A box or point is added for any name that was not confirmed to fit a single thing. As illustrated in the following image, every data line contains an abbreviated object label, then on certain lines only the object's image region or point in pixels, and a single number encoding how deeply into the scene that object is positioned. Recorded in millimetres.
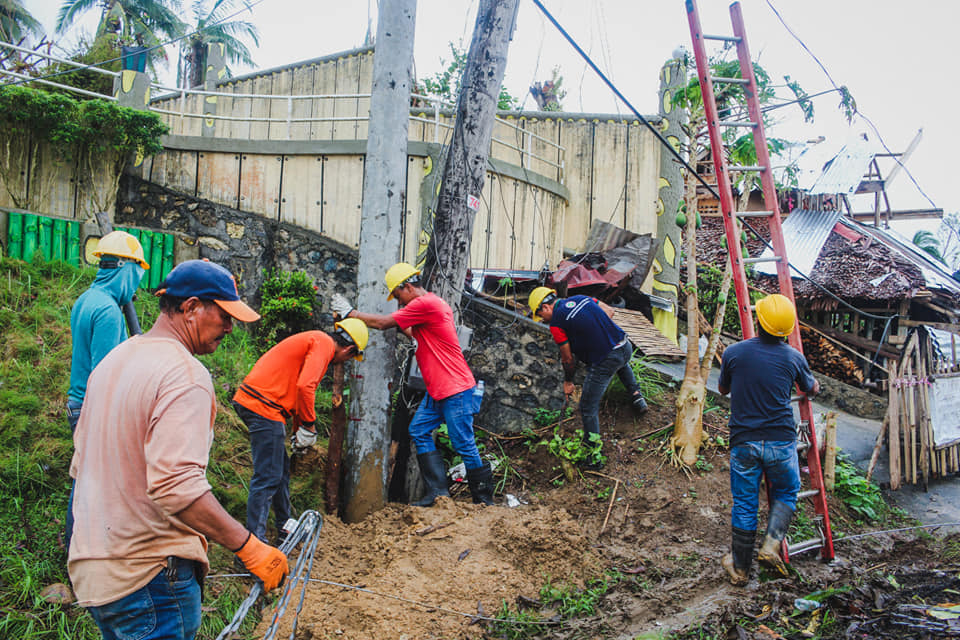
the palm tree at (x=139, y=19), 22023
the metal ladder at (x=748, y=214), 4559
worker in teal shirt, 3482
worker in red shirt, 4812
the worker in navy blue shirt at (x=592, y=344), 5770
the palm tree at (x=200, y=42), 22766
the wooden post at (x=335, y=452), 4910
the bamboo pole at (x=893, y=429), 7125
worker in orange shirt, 4172
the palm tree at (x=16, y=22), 21672
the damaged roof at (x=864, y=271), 10898
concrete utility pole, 4738
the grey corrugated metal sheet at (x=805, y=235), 12852
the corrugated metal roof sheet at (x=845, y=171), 14812
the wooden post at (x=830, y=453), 5828
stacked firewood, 11227
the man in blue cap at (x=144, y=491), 1804
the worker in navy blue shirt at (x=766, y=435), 4094
